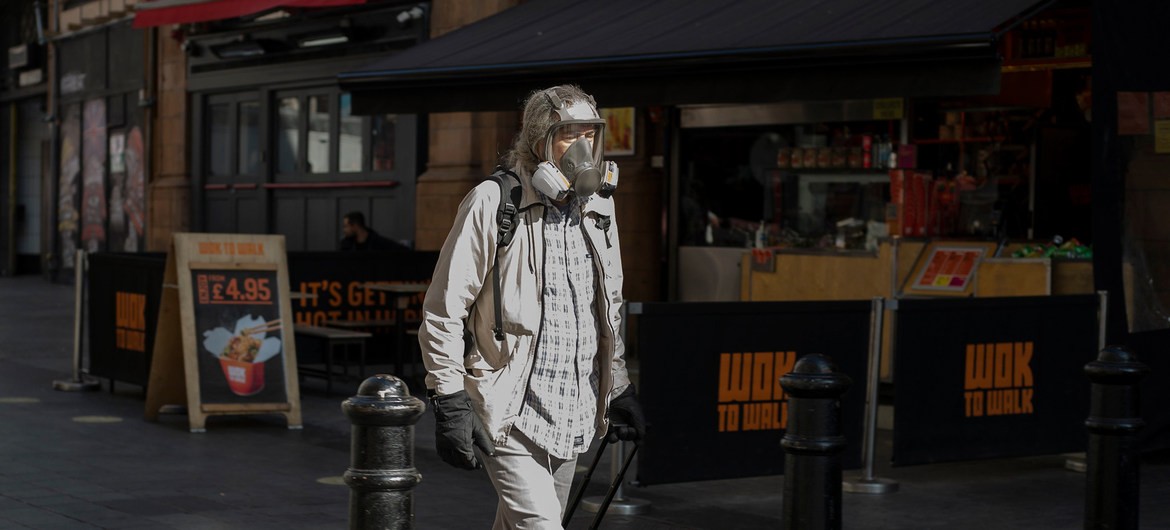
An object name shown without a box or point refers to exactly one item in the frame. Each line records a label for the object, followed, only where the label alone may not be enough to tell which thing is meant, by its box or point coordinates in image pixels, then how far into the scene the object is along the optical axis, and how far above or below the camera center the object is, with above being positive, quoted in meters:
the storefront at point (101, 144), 22.47 +0.88
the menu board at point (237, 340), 9.34 -0.90
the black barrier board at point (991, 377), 7.55 -0.86
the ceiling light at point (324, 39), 16.91 +1.94
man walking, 3.89 -0.30
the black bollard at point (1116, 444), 5.77 -0.89
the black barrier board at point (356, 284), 12.27 -0.69
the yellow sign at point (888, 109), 11.27 +0.83
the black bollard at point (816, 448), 4.63 -0.75
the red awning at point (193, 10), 17.12 +2.33
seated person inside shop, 13.73 -0.31
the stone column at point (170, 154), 20.39 +0.64
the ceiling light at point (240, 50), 18.50 +1.96
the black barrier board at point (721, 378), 6.82 -0.80
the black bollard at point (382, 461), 3.57 -0.64
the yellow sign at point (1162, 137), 8.55 +0.50
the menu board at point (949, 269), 10.29 -0.37
